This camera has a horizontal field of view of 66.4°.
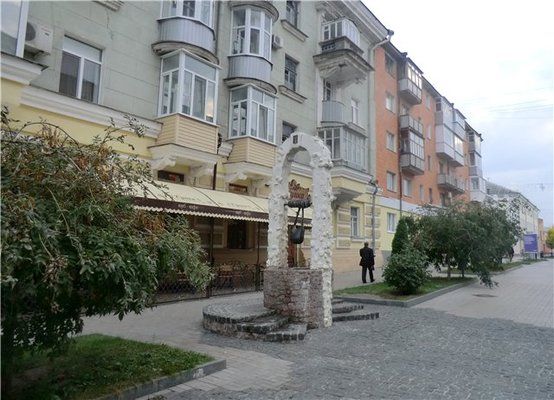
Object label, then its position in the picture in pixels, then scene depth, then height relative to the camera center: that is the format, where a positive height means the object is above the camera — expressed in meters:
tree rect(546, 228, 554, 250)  76.00 +4.78
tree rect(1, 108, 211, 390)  3.43 +0.13
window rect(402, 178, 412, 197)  30.23 +5.48
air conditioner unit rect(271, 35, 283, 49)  18.89 +9.70
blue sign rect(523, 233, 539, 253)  50.06 +2.62
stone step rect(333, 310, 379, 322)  9.44 -1.22
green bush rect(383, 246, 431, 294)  12.77 -0.28
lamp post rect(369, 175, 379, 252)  24.47 +3.26
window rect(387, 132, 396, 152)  28.83 +8.25
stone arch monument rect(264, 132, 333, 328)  8.36 +0.21
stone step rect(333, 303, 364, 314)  9.91 -1.10
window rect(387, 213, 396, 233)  27.23 +2.59
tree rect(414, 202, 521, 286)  16.53 +1.09
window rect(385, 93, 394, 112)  29.13 +11.14
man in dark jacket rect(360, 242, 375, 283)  17.07 +0.08
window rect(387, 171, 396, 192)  28.17 +5.43
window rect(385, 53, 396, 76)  29.44 +13.82
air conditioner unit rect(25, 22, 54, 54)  10.75 +5.54
